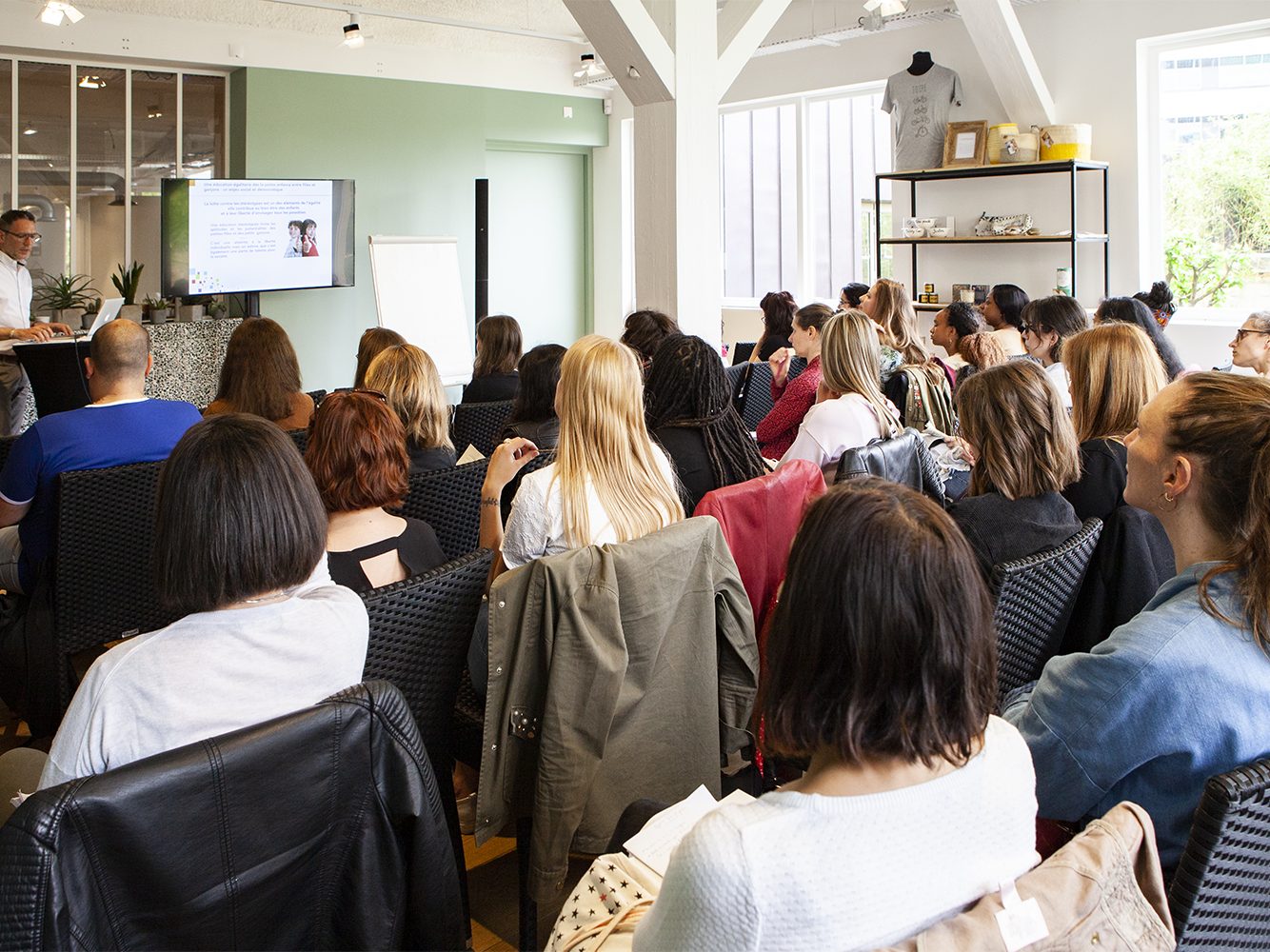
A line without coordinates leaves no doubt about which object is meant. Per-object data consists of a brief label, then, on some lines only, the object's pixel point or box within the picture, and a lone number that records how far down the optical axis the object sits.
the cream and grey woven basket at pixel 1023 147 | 7.35
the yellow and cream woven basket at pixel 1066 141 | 7.19
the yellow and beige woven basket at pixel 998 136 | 7.41
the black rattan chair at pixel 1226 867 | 1.11
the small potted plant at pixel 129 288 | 7.75
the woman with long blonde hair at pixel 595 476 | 2.46
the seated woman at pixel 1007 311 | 5.49
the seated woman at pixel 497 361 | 4.92
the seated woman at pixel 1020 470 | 2.40
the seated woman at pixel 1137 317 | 4.43
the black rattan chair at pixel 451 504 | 2.89
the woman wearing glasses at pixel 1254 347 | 4.55
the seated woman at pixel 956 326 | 5.58
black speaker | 9.71
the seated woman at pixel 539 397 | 3.43
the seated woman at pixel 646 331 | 4.56
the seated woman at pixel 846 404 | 3.66
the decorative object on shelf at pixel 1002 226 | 7.62
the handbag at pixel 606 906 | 1.30
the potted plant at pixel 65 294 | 7.76
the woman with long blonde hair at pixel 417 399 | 3.36
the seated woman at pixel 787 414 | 4.39
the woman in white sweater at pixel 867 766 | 0.98
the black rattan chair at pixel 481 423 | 4.30
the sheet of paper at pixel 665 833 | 1.42
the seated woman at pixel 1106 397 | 2.63
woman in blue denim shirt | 1.39
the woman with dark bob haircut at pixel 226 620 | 1.38
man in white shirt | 6.36
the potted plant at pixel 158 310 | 7.40
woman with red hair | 2.30
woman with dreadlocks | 3.09
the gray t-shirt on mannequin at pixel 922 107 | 7.93
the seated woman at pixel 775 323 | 6.40
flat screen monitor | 7.78
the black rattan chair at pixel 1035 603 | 1.96
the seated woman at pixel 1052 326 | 4.85
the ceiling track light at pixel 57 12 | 6.41
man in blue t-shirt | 2.98
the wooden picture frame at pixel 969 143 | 7.65
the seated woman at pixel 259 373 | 3.83
